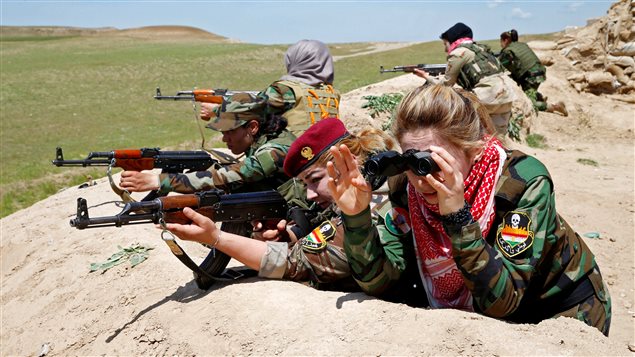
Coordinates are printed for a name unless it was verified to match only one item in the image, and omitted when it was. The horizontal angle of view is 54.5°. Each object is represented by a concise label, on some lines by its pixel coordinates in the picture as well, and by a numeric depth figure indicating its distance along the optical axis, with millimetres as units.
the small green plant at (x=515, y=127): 10956
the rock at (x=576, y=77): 14156
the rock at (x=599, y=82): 13781
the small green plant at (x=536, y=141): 11369
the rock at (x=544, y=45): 16212
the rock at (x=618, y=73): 13727
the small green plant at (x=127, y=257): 4429
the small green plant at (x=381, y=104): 9558
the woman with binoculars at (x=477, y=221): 2252
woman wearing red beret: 2959
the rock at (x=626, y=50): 13688
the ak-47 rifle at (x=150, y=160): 5137
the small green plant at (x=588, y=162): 10195
